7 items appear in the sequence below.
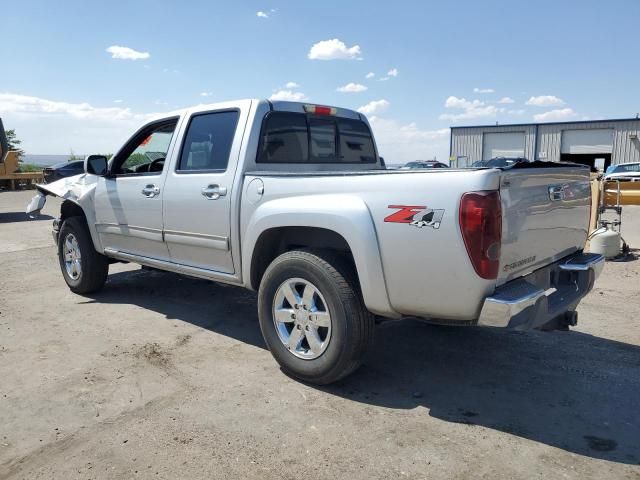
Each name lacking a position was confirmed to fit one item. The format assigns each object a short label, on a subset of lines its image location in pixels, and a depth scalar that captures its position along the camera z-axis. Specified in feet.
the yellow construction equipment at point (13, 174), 75.77
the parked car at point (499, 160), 65.63
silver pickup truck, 9.52
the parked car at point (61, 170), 75.31
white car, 72.87
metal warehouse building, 126.75
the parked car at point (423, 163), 102.82
